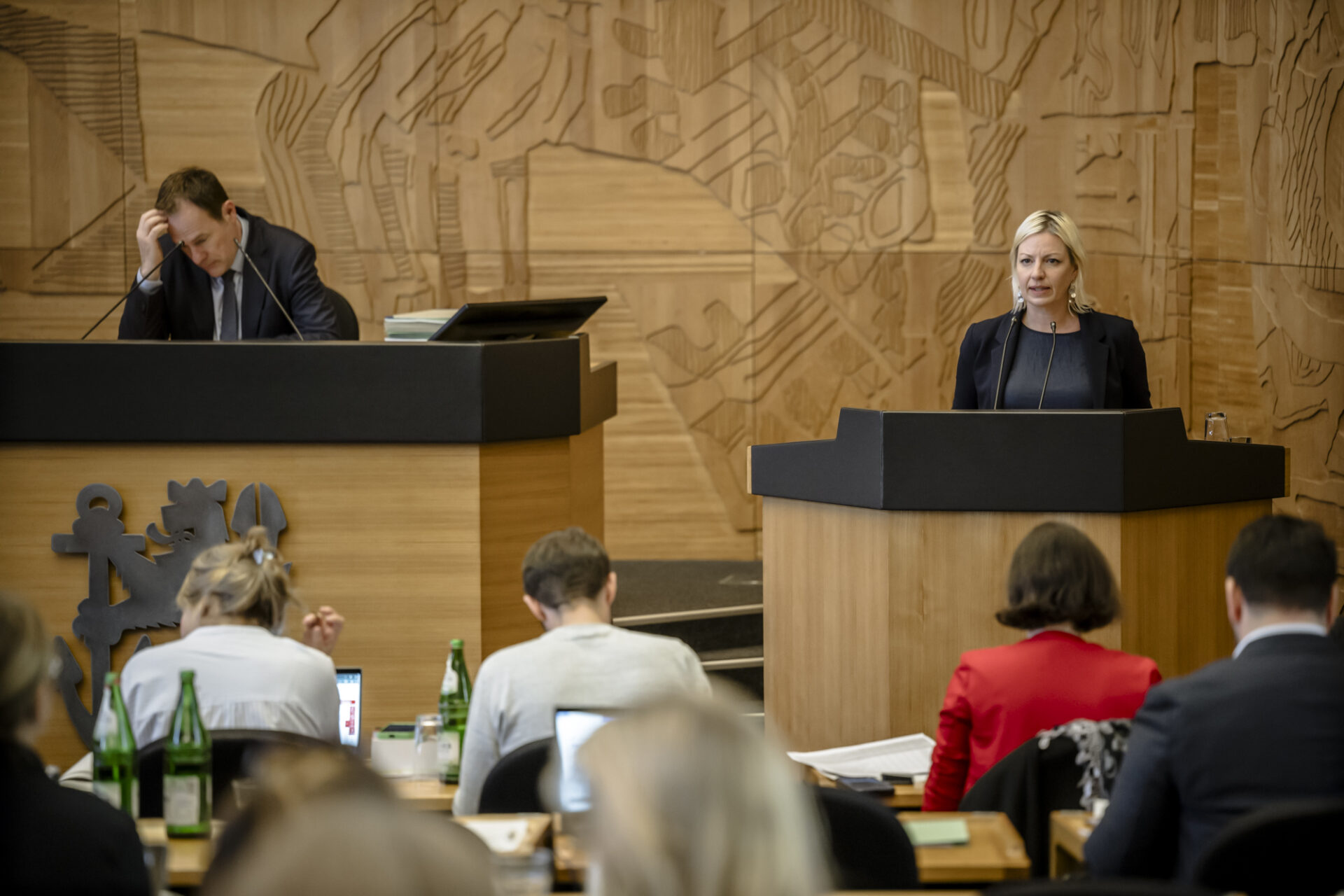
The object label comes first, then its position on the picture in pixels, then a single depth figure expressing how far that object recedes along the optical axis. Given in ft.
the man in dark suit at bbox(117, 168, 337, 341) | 29.68
